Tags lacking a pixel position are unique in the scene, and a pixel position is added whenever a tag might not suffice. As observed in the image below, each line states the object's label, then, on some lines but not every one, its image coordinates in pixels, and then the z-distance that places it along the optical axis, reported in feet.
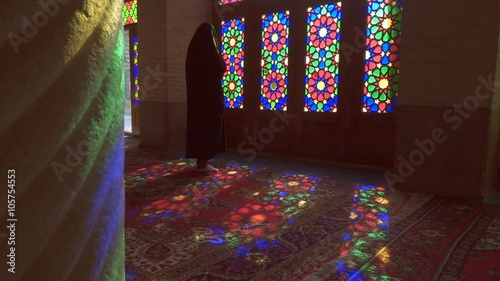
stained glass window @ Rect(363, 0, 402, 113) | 15.74
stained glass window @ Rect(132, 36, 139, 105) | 25.74
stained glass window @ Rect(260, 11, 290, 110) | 19.29
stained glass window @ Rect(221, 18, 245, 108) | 21.27
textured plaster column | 1.77
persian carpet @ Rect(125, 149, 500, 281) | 6.59
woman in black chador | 14.26
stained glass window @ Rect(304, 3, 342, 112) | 17.47
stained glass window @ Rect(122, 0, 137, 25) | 26.00
